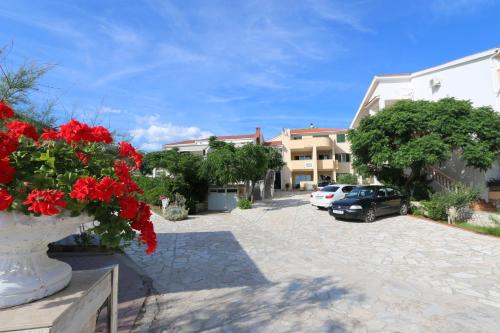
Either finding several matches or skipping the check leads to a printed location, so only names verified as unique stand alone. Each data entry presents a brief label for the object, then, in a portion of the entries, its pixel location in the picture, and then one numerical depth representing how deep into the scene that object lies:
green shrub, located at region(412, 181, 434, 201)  15.87
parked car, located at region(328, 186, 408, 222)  12.80
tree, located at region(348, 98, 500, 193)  13.23
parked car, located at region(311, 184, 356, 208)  16.80
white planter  1.96
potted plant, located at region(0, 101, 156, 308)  1.86
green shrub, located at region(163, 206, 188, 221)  15.55
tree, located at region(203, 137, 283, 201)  17.62
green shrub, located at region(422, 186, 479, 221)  11.77
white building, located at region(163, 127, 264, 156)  38.91
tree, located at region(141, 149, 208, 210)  18.34
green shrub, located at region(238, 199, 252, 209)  18.86
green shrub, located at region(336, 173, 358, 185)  28.59
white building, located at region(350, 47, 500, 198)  15.55
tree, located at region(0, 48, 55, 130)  4.94
